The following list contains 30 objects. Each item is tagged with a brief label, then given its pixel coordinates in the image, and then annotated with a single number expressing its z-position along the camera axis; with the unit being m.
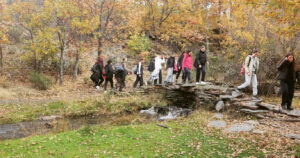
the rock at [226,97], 10.68
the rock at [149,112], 11.22
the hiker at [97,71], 15.49
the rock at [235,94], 10.64
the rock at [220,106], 10.61
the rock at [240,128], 7.48
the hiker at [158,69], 14.13
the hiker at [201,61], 11.77
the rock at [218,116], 9.30
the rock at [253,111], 9.16
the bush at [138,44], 20.37
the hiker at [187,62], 12.57
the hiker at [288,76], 8.56
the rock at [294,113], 8.39
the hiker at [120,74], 14.15
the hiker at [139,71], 14.56
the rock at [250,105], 9.47
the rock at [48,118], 10.09
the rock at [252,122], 8.13
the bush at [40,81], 16.36
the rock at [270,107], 9.02
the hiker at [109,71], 14.44
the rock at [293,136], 6.58
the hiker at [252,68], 10.18
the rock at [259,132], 7.07
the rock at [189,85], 12.45
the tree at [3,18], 16.42
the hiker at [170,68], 13.74
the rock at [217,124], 8.10
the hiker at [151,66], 14.51
